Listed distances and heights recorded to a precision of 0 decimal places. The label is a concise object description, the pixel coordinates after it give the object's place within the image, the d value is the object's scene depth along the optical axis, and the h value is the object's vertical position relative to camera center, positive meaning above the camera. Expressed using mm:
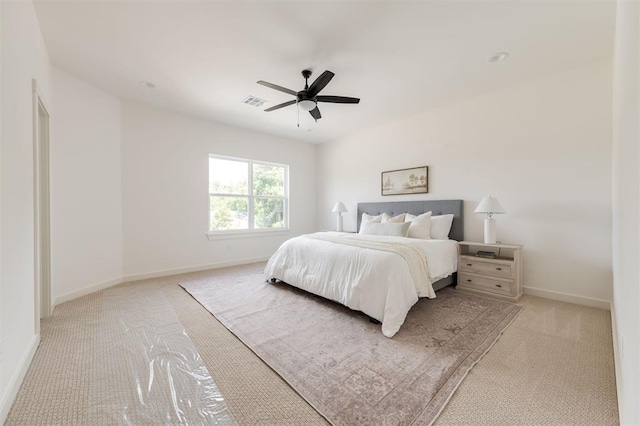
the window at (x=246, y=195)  4805 +328
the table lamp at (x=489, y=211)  3135 -10
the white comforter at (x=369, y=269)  2328 -642
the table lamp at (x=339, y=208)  5270 +59
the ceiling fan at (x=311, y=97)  2527 +1236
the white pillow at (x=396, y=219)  4059 -134
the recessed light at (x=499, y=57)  2643 +1623
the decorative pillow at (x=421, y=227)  3688 -242
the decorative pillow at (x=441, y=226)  3725 -231
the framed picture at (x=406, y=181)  4285 +522
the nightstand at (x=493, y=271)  3012 -762
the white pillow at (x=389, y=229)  3701 -275
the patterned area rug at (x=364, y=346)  1438 -1069
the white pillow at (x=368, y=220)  4287 -159
